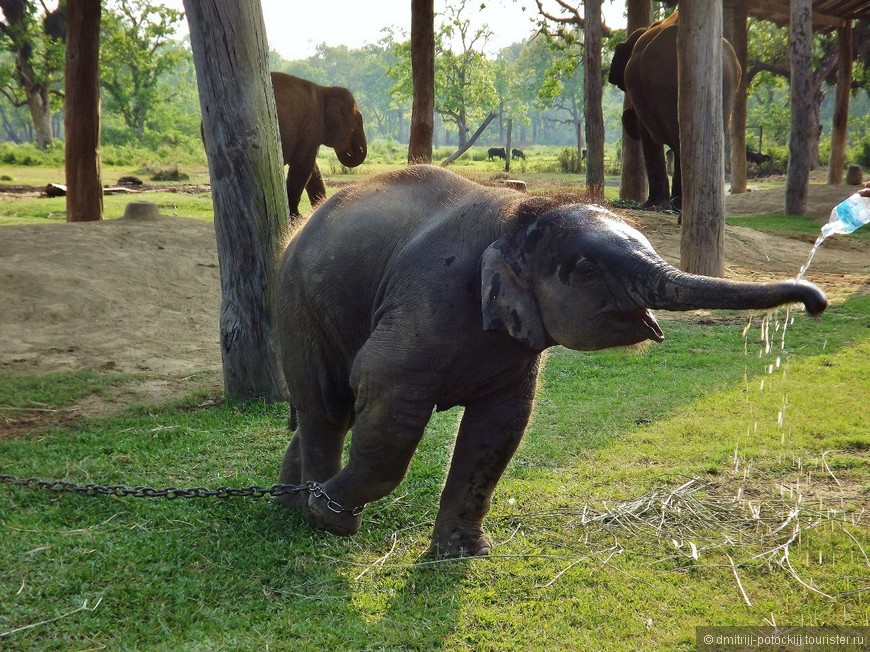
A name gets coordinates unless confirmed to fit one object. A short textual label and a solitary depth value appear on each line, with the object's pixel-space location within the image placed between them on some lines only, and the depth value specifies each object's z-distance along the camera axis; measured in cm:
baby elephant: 318
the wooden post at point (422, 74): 1217
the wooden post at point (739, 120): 1992
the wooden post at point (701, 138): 859
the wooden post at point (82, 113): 1105
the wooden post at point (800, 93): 1552
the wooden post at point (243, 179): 594
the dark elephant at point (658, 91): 1404
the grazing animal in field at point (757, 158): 3212
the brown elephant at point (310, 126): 1383
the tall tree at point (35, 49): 3275
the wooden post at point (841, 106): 2070
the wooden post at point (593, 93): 1434
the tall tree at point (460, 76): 5116
